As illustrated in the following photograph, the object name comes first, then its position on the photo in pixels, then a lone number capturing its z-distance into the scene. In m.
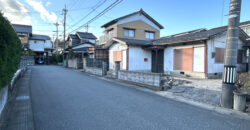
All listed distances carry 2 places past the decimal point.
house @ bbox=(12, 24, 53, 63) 30.33
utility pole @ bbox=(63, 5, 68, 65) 25.16
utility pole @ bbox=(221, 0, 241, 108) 4.27
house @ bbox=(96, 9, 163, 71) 13.10
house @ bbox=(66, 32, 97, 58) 28.86
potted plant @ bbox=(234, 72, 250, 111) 4.01
